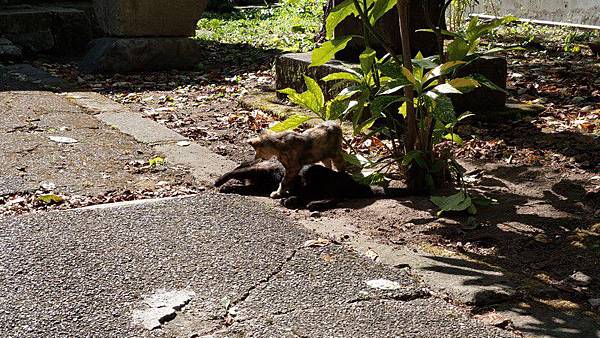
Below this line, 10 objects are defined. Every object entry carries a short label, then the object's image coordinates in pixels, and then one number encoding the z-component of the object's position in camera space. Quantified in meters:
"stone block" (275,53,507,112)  5.35
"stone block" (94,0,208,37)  8.40
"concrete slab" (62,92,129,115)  6.43
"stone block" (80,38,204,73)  8.38
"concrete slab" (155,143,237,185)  4.51
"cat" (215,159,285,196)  4.16
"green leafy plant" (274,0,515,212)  3.72
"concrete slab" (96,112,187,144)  5.39
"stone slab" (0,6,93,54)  9.44
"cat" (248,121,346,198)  3.91
